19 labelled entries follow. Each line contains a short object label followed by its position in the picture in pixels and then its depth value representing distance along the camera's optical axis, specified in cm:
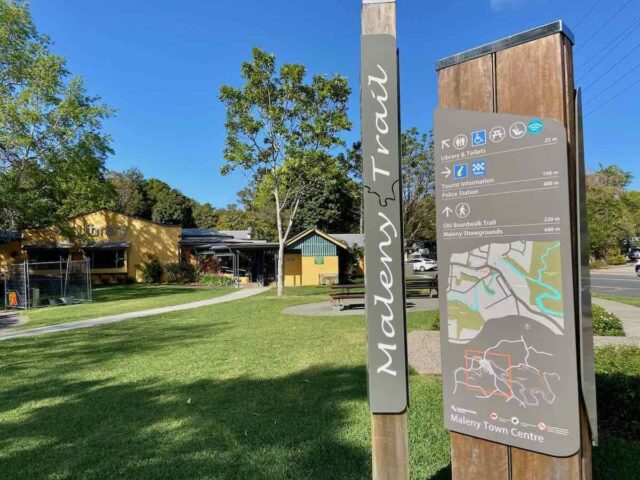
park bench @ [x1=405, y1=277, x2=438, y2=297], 1772
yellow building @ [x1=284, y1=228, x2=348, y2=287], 3275
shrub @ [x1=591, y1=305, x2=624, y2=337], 877
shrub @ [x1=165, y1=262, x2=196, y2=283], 3441
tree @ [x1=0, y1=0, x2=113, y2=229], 2386
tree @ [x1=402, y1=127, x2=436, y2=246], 3269
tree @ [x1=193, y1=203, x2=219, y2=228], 6988
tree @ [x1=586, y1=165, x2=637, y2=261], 4666
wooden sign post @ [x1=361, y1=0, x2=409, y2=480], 220
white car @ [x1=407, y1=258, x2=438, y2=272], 5069
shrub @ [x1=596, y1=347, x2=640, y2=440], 440
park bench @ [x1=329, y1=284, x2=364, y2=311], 1493
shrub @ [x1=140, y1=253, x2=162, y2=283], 3516
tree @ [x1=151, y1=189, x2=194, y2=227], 6025
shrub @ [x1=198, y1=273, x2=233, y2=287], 3177
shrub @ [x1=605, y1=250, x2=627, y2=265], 4778
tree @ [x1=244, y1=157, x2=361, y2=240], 5059
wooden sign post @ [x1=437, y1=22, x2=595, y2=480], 209
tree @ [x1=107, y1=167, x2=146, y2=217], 5869
